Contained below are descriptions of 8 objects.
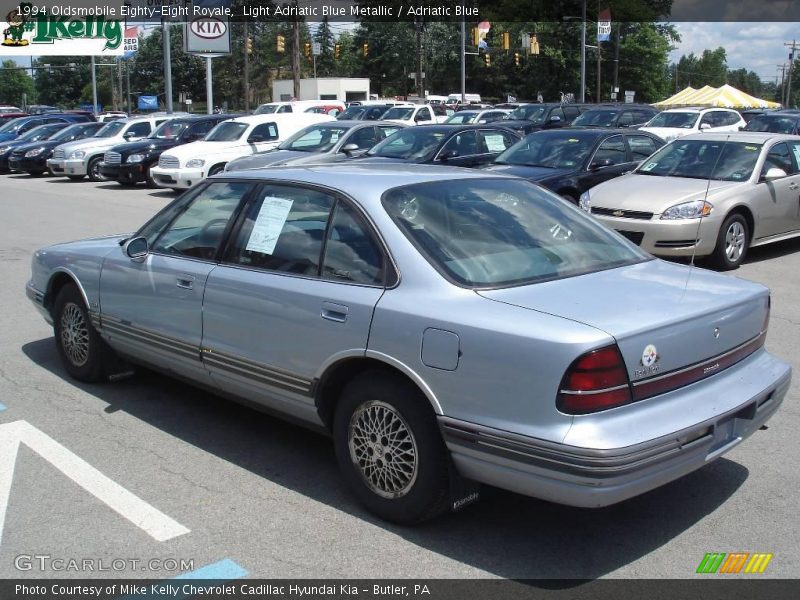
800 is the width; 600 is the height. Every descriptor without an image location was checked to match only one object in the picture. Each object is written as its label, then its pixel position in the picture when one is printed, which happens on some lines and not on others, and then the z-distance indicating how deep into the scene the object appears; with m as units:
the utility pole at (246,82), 69.32
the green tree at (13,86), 115.44
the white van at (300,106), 36.19
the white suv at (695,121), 24.42
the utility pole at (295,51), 53.32
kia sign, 37.91
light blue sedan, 3.56
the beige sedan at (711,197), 9.88
